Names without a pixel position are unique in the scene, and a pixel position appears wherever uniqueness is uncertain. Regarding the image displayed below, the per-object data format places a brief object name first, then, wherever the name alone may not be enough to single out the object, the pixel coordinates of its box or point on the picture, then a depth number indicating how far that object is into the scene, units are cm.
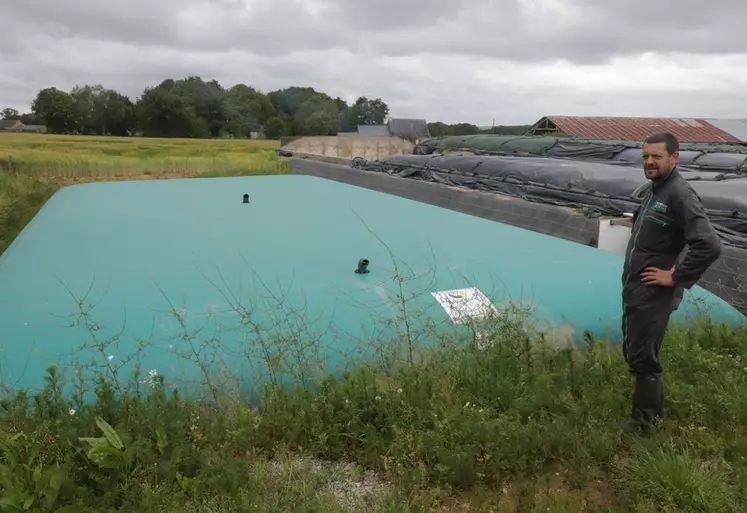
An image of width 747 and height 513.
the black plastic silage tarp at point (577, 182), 473
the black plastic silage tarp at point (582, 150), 742
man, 199
